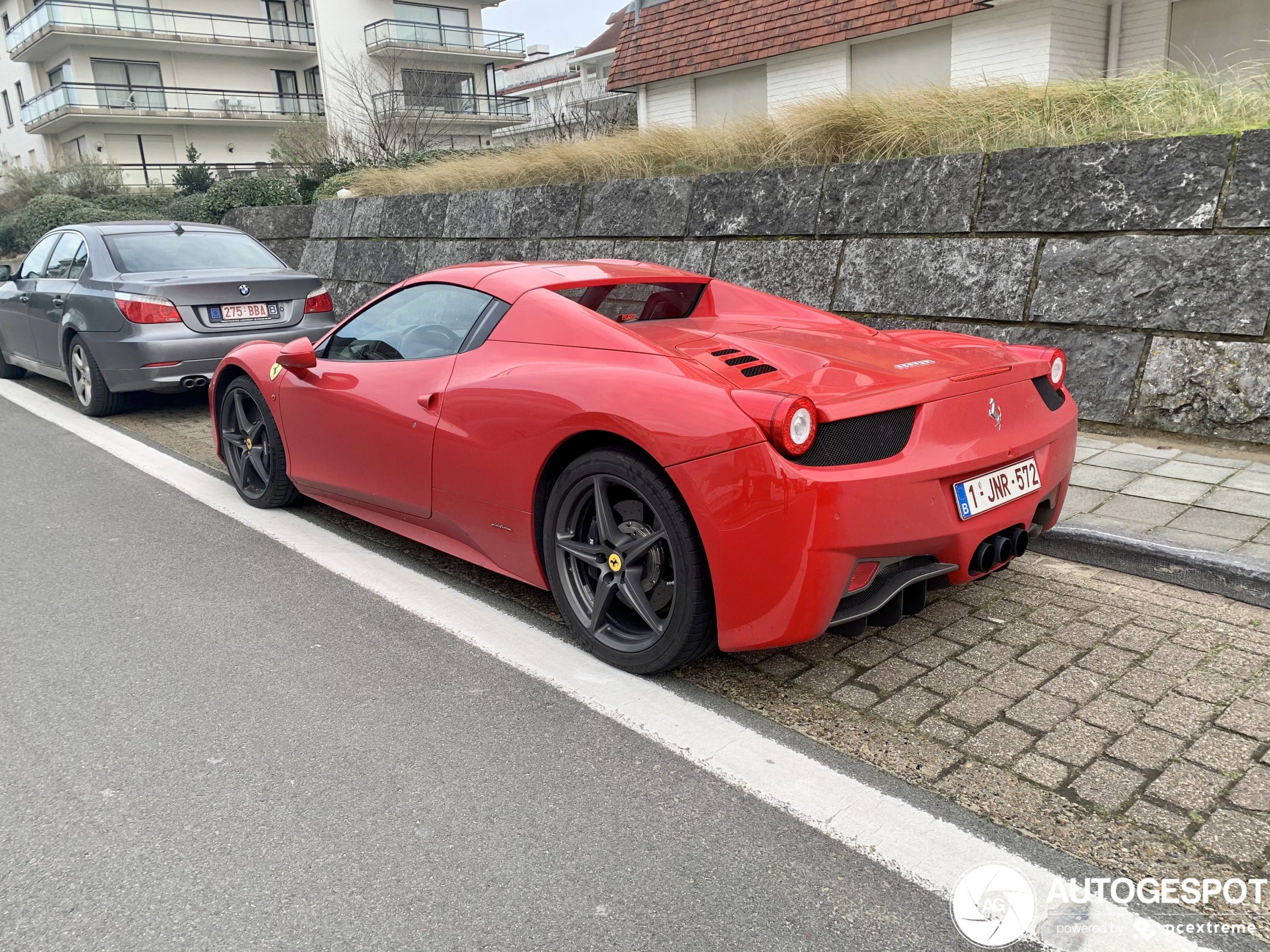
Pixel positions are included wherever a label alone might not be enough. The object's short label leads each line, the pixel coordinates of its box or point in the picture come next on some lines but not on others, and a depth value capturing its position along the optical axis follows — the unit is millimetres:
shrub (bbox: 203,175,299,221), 17125
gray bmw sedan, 7555
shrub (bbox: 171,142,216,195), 29172
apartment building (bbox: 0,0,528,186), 39344
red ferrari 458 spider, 2920
